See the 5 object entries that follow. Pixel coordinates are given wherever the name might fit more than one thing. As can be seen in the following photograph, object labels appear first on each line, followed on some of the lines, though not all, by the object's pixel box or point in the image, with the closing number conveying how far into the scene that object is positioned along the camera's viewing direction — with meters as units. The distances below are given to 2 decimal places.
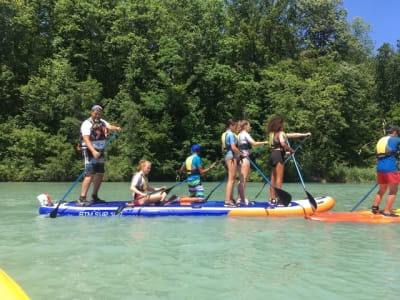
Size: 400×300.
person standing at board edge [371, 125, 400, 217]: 8.41
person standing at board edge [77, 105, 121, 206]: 8.97
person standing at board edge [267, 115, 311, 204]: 9.37
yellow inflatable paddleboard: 2.67
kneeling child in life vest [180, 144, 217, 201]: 10.02
